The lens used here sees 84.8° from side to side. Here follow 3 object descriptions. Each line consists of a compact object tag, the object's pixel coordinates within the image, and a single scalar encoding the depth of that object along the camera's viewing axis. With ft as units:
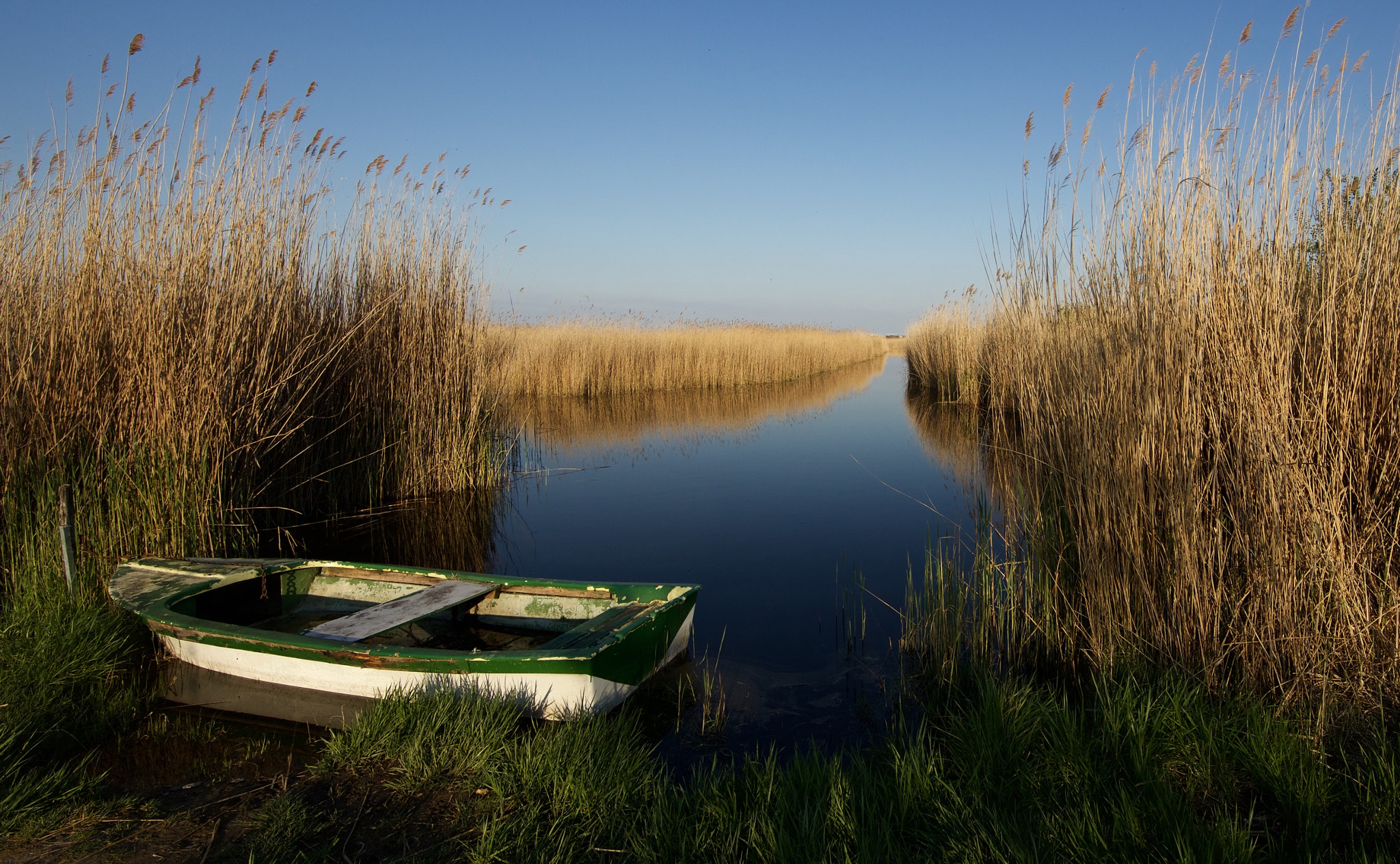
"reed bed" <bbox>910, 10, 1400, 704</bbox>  8.77
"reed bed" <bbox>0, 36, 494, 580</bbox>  14.05
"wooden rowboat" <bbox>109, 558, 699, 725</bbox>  10.29
